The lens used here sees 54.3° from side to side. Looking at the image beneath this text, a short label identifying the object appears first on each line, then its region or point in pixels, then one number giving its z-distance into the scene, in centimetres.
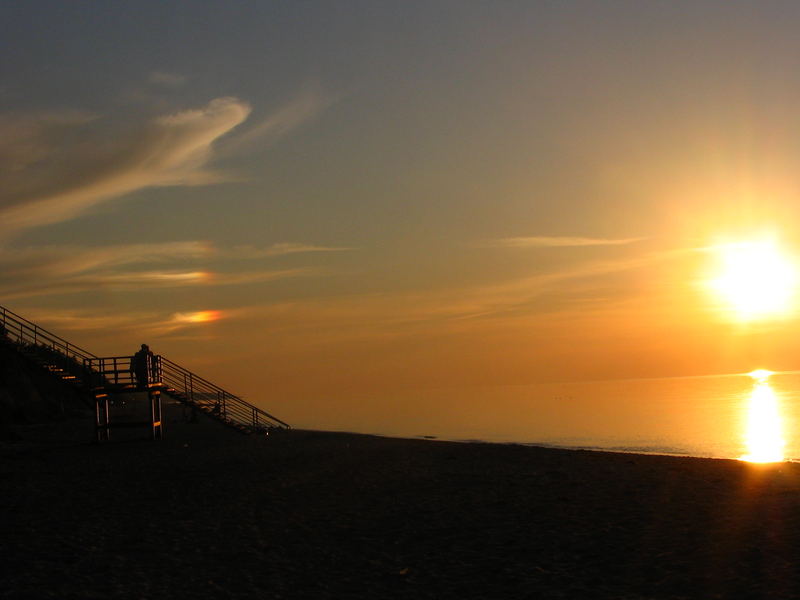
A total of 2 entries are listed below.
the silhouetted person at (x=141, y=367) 3669
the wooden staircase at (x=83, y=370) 3459
